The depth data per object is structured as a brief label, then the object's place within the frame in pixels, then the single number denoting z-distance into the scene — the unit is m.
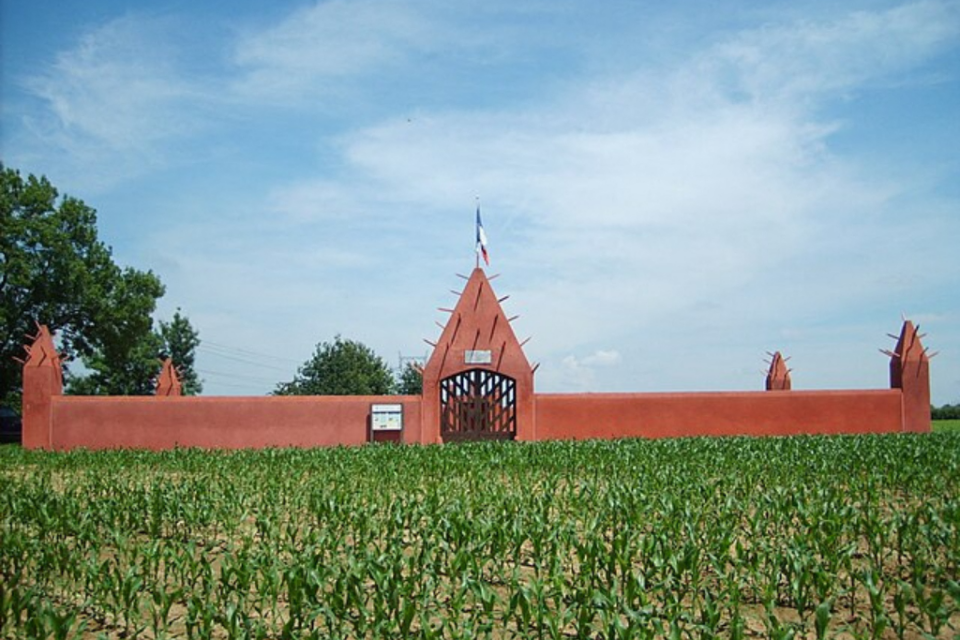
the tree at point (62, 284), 32.62
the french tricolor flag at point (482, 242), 24.56
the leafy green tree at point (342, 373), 62.47
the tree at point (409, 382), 66.50
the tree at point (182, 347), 60.84
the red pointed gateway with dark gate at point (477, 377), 24.12
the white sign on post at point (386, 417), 23.70
